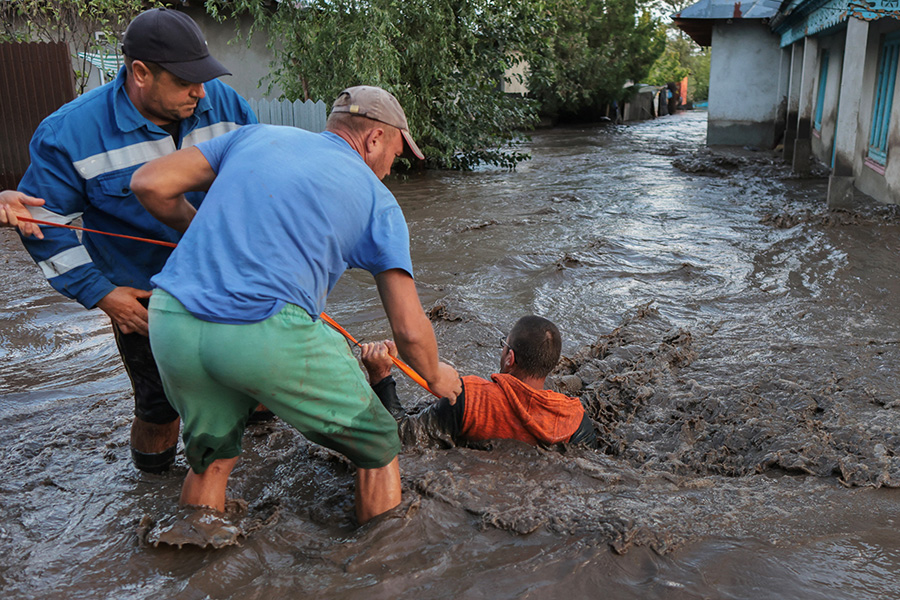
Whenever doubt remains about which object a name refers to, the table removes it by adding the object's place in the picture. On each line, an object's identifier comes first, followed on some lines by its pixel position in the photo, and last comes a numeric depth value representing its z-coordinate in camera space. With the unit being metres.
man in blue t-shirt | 2.22
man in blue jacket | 2.71
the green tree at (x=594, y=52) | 25.03
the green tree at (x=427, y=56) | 10.98
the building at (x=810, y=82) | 9.25
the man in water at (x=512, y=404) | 3.39
